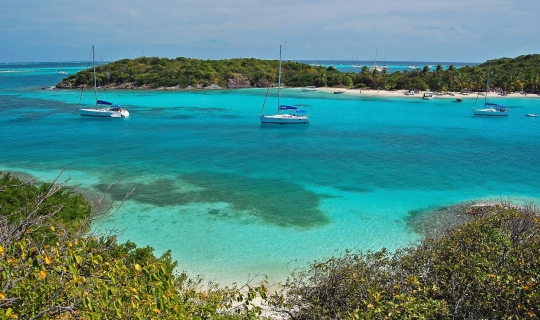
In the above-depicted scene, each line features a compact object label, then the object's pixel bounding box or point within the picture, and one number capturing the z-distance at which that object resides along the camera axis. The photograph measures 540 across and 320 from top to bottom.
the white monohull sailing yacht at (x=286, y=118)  52.44
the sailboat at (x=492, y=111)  63.72
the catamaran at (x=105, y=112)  54.97
